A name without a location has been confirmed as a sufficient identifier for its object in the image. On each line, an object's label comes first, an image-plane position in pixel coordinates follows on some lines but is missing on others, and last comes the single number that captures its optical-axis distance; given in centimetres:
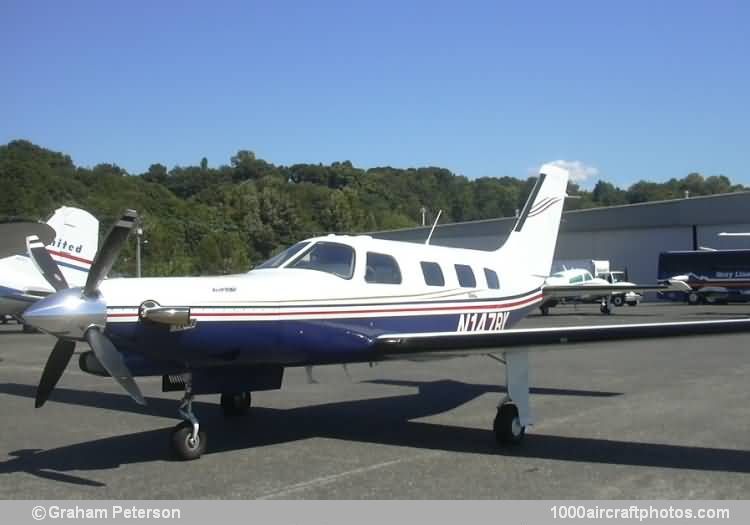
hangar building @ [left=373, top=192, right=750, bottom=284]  5766
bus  4744
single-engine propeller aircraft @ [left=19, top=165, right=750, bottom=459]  734
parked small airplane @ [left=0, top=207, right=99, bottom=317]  2002
